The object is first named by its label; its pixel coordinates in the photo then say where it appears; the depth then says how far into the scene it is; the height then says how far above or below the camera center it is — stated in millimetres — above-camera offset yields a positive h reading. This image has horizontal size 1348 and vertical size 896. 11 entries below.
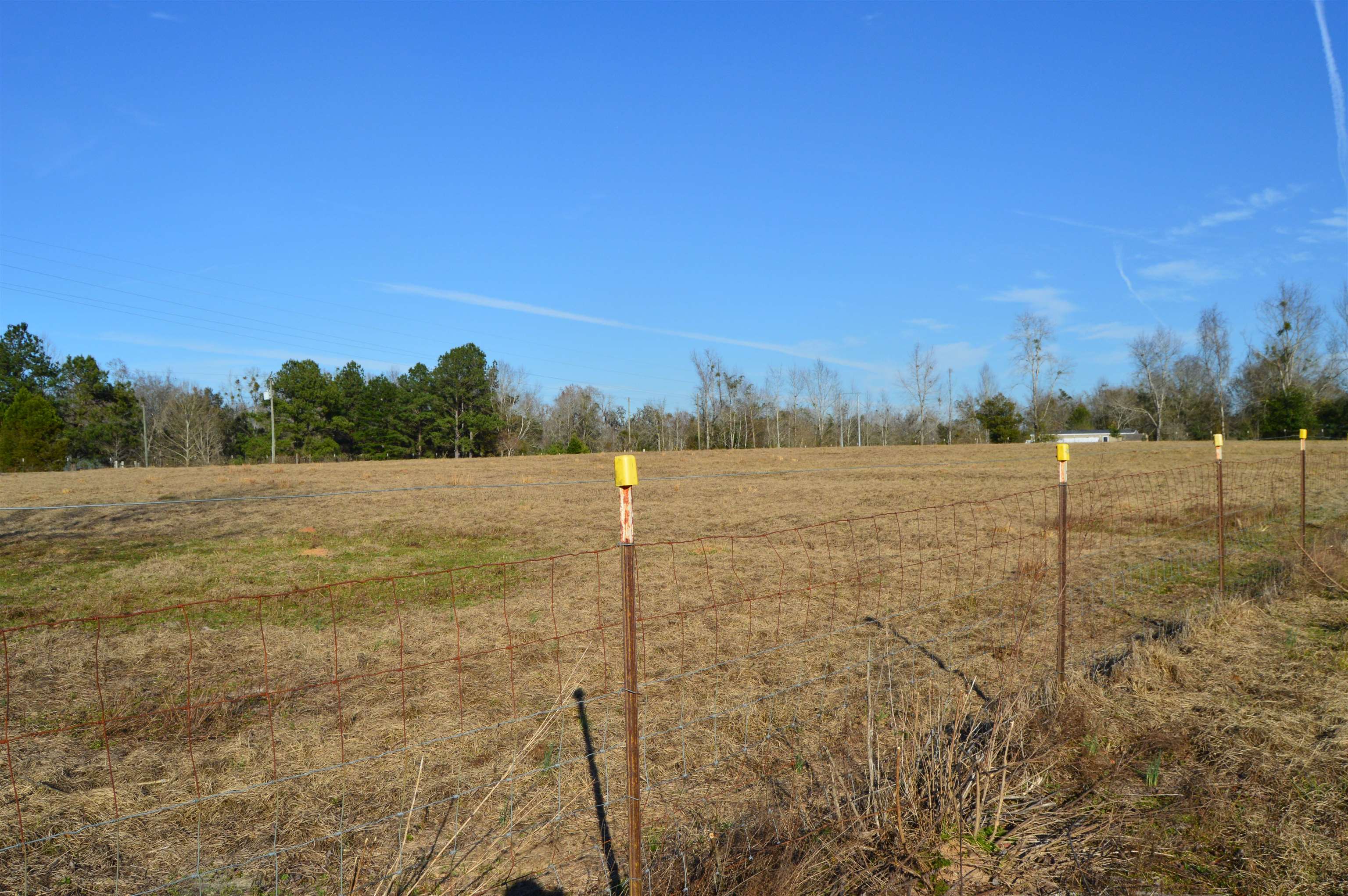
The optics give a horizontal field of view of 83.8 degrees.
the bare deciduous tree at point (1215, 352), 62625 +7570
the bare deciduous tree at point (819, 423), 73938 +2425
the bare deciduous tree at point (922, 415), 73812 +3043
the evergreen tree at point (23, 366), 53750 +6989
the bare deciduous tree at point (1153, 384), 67375 +5245
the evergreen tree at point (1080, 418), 76562 +2518
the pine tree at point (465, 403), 63281 +4257
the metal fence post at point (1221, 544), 6727 -973
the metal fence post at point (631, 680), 2588 -816
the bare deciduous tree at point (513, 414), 64562 +3702
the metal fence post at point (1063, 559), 4832 -769
